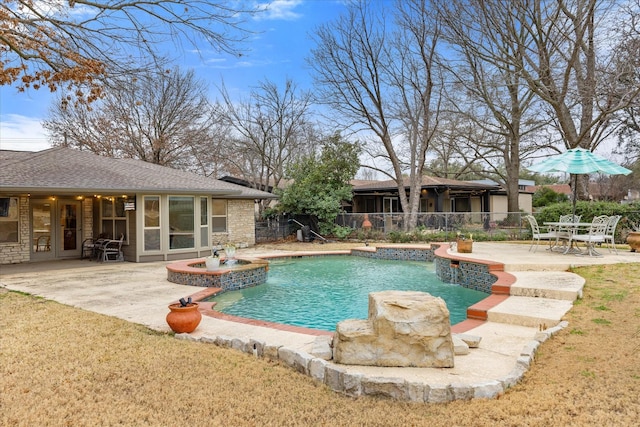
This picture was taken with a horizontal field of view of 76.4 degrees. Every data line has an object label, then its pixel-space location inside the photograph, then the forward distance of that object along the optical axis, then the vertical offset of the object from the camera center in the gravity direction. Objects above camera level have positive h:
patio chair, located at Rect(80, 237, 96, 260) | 12.71 -0.75
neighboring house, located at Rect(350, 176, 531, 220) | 23.50 +1.46
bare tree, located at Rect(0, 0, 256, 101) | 7.67 +3.69
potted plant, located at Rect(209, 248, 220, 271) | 8.45 -0.84
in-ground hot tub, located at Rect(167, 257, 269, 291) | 8.23 -1.11
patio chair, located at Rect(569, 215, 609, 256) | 8.92 -0.44
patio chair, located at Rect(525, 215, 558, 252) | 9.76 -0.41
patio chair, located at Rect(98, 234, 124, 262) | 11.98 -0.81
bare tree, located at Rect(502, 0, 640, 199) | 10.41 +5.16
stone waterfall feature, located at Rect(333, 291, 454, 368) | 3.59 -1.06
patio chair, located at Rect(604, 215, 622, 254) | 9.32 -0.12
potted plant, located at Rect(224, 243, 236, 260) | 9.30 -0.69
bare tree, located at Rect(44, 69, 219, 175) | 23.89 +5.93
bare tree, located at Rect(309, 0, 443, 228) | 19.05 +7.11
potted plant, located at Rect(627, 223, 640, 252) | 10.14 -0.61
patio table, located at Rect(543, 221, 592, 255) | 9.31 -0.61
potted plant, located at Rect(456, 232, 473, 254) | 10.09 -0.68
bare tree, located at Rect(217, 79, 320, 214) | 24.31 +6.02
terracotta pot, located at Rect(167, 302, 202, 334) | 4.79 -1.13
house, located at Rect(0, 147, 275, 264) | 11.16 +0.45
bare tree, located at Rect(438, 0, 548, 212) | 13.53 +5.74
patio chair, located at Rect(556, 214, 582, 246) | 9.48 -0.37
